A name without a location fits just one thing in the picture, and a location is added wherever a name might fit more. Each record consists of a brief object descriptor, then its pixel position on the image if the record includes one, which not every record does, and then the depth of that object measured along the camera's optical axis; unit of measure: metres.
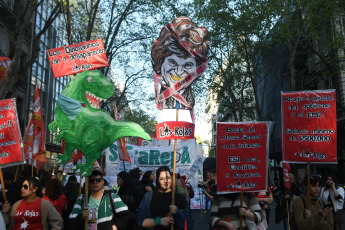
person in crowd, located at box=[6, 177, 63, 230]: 4.82
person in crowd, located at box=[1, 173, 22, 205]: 6.11
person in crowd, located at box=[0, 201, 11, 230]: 4.98
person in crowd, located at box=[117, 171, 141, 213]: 7.02
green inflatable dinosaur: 4.75
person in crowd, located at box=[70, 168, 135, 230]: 4.52
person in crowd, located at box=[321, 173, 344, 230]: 6.07
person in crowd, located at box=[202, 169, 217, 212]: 8.53
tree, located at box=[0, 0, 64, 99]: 10.40
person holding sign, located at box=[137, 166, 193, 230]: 4.46
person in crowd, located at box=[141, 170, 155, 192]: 8.12
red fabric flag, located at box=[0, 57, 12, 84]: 10.08
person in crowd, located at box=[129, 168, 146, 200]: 7.29
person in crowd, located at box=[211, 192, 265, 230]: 4.79
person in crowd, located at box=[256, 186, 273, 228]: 7.07
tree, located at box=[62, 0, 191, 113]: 18.28
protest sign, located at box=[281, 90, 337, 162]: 5.42
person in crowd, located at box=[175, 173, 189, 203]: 4.88
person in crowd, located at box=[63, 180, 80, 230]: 6.41
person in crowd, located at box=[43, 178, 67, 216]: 6.09
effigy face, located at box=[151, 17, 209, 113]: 6.11
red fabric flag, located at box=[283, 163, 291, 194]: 9.01
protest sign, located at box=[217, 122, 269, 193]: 5.31
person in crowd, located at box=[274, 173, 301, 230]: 8.97
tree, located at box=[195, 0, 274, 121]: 19.64
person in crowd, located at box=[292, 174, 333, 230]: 4.86
